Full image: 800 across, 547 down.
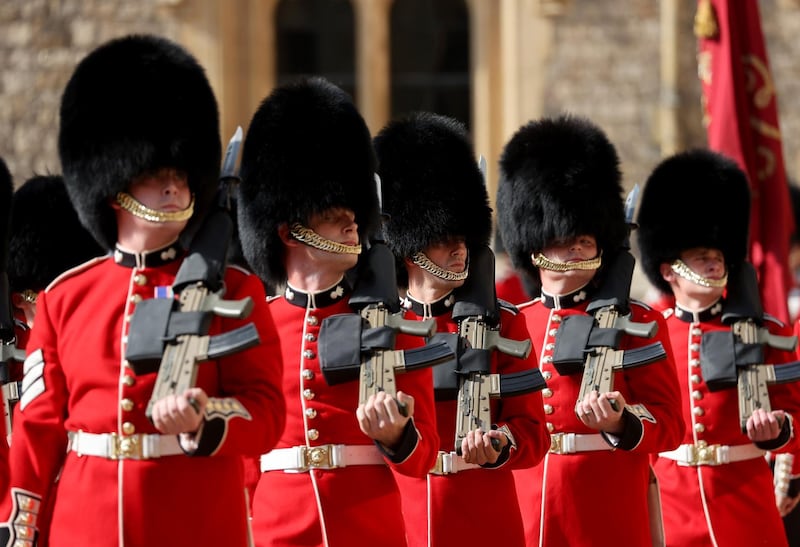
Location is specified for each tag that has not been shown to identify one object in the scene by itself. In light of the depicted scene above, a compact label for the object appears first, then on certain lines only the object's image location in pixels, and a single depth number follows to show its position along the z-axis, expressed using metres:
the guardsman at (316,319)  7.49
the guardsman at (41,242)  9.96
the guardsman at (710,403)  10.07
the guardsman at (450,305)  8.37
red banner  13.16
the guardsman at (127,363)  6.57
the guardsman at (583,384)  9.05
